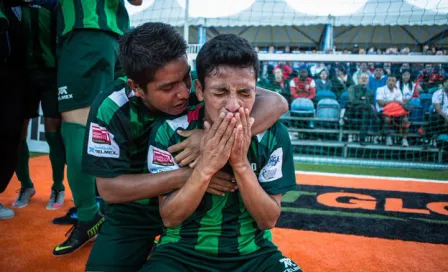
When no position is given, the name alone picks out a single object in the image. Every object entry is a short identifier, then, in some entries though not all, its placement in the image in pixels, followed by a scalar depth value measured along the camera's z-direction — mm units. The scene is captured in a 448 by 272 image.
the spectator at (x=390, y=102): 6344
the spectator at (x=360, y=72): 6879
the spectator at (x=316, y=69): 7555
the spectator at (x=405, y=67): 6770
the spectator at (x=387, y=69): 7059
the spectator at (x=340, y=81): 7230
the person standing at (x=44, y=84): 2510
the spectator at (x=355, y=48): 11884
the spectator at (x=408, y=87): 6662
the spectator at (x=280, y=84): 6984
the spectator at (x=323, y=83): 7078
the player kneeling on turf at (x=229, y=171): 1311
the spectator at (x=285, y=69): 7216
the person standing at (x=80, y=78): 2053
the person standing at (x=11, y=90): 2309
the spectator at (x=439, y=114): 6098
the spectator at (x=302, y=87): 6902
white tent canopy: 5948
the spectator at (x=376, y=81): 6715
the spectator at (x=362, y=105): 6445
